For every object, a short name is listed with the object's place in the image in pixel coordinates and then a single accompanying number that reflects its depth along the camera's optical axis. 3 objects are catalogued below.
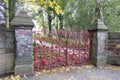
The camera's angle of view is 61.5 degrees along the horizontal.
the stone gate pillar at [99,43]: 4.43
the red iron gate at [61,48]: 3.88
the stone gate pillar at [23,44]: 3.45
